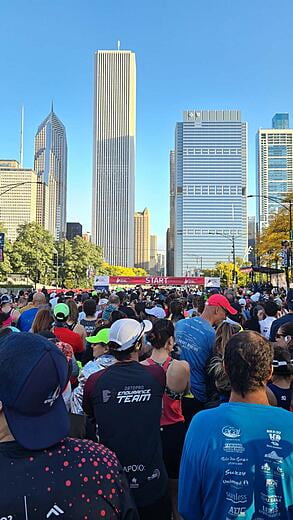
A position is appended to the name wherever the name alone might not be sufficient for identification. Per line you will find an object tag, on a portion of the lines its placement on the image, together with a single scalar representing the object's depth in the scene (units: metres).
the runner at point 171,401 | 3.91
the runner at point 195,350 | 4.59
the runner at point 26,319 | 8.17
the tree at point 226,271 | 83.06
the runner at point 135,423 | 3.01
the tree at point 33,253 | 75.06
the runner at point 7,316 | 7.36
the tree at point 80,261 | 91.38
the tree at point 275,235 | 44.34
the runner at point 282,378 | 3.77
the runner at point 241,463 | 2.09
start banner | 61.50
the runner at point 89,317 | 8.37
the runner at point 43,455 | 1.49
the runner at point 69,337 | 6.23
